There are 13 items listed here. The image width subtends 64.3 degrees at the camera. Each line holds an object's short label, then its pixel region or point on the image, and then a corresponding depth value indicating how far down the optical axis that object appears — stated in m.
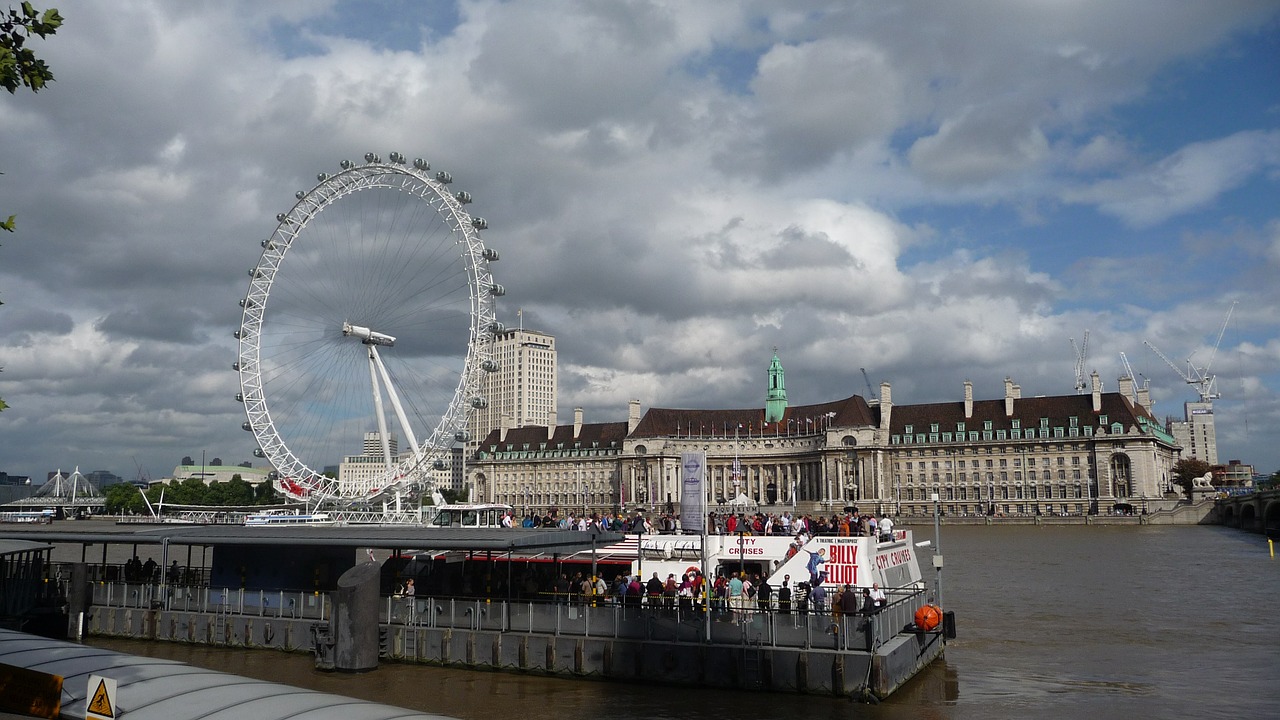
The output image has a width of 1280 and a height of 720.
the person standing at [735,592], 28.03
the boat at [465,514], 66.06
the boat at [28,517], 176.88
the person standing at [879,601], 26.05
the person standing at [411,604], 30.84
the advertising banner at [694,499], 27.70
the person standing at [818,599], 25.60
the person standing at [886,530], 33.72
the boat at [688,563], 30.31
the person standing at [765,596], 26.45
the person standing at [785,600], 26.14
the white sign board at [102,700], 10.83
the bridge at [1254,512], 101.25
